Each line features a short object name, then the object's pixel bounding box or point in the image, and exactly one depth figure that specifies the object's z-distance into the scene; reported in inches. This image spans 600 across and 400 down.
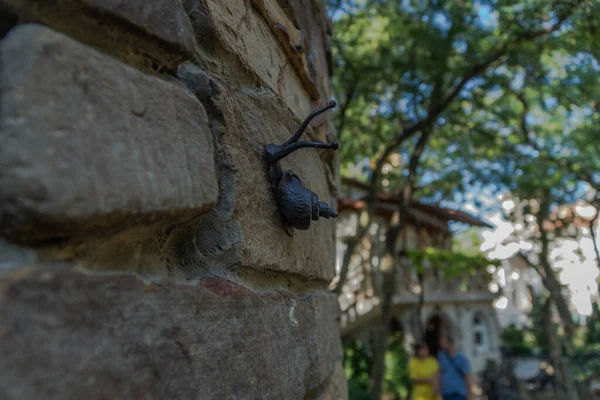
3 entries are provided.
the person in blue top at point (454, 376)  218.4
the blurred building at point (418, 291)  467.8
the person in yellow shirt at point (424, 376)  227.0
